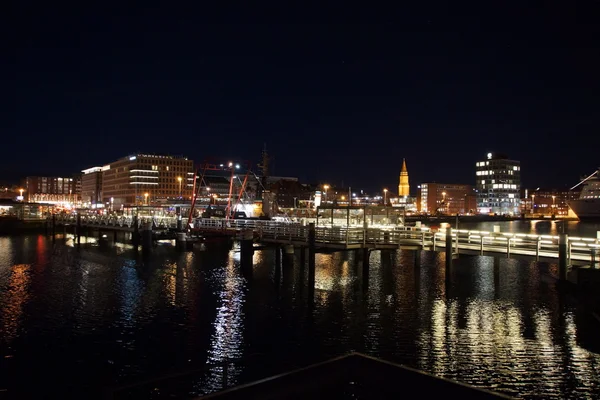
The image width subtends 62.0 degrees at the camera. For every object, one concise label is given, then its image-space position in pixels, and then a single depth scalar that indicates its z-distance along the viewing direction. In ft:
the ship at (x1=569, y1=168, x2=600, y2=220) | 530.68
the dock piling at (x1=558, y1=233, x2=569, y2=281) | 87.03
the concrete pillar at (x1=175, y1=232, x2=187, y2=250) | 172.63
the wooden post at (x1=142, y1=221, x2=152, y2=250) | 184.55
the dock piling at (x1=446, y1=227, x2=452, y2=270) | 101.14
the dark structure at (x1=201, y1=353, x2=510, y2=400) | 32.65
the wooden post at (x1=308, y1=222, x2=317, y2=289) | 106.42
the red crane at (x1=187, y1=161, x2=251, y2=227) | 176.99
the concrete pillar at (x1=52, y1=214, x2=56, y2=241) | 259.80
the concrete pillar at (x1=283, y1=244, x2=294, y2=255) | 139.11
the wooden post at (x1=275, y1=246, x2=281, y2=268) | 130.39
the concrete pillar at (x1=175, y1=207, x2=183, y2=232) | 175.94
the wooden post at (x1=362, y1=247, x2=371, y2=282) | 113.60
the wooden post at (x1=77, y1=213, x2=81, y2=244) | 245.04
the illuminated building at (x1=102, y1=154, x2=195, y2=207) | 629.51
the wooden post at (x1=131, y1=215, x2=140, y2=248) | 203.00
